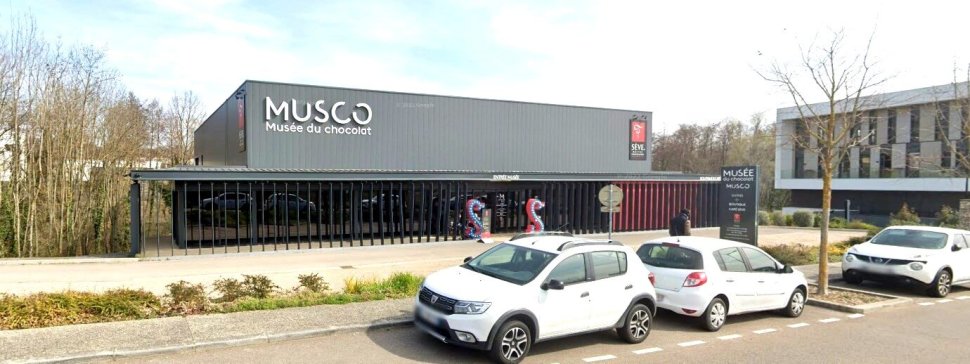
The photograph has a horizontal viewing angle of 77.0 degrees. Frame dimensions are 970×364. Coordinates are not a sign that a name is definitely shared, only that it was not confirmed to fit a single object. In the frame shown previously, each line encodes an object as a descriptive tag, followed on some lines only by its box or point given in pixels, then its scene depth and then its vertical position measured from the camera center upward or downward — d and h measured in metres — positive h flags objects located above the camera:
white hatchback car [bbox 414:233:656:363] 7.04 -1.57
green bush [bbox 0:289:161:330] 8.10 -2.00
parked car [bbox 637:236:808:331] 9.12 -1.73
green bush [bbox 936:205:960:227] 26.22 -2.09
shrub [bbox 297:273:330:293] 11.00 -2.11
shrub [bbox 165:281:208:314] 9.20 -2.05
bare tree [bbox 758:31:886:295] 12.00 +0.83
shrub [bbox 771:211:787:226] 33.53 -2.73
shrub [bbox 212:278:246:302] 10.04 -2.06
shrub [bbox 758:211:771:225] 33.81 -2.70
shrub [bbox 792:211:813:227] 32.62 -2.63
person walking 16.33 -1.51
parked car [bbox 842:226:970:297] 12.36 -1.84
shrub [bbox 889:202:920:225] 28.52 -2.36
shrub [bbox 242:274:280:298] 10.41 -2.06
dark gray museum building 19.83 -0.23
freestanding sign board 15.27 -0.89
